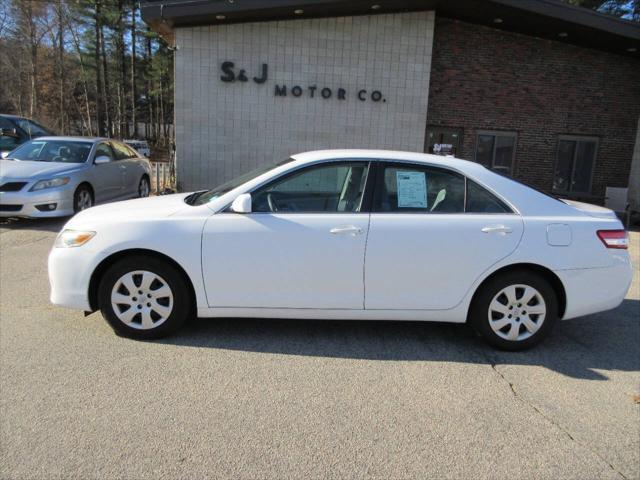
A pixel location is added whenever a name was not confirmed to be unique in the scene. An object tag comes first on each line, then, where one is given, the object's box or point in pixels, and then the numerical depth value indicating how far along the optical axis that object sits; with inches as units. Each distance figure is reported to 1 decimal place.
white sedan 153.3
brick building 474.0
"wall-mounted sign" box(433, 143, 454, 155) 533.6
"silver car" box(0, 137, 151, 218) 326.6
